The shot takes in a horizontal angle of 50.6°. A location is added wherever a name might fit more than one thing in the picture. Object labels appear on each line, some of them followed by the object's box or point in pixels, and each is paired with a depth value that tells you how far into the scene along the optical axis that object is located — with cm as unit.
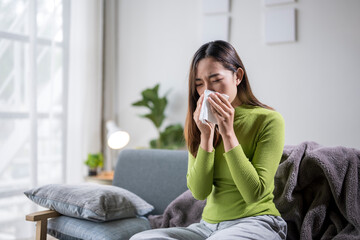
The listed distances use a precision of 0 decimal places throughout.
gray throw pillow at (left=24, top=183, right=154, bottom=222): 175
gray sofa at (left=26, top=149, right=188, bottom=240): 175
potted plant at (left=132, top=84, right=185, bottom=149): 360
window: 294
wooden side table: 299
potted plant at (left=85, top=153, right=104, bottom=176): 315
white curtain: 352
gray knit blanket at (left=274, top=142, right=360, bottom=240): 155
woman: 128
